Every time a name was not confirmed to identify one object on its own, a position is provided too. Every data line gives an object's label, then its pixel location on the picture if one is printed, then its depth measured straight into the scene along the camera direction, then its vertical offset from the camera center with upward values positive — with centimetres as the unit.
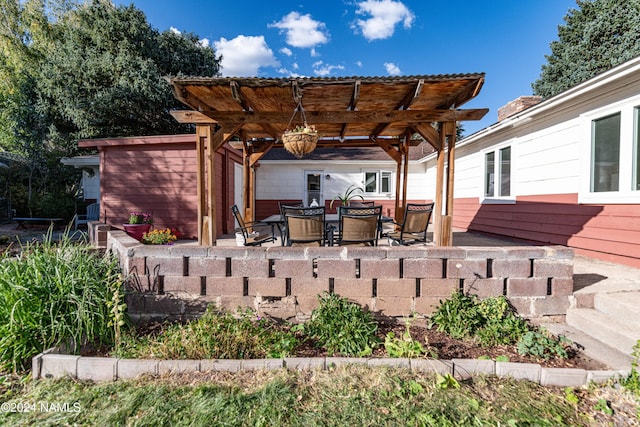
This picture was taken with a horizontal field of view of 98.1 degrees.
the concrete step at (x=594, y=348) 204 -115
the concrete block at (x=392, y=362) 204 -116
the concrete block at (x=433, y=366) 199 -116
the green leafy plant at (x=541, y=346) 218 -114
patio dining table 487 -28
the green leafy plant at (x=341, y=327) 226 -107
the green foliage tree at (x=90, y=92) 1181 +494
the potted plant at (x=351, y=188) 1130 +61
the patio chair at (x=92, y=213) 943 -29
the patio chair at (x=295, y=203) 1133 +7
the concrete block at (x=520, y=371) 197 -118
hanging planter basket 389 +94
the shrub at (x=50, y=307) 216 -84
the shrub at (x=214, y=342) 217 -113
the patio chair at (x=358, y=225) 362 -26
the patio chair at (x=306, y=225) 356 -27
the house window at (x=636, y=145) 373 +81
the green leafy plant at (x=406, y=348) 212 -111
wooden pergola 358 +153
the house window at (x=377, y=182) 1156 +96
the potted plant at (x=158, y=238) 559 -68
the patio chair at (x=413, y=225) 429 -33
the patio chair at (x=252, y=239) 431 -57
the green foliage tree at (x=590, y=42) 1312 +864
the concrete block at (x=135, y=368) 201 -119
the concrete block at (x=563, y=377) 191 -119
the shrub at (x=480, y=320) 242 -106
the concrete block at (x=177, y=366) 203 -118
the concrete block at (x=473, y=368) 200 -118
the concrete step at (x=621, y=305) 226 -87
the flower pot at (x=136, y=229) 609 -55
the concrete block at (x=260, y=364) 205 -118
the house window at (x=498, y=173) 653 +79
